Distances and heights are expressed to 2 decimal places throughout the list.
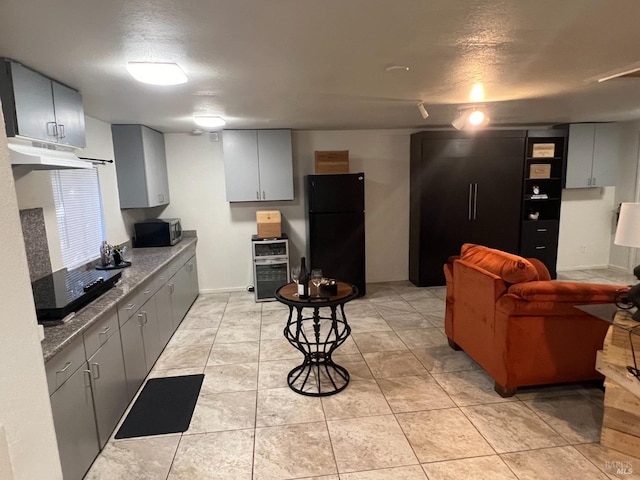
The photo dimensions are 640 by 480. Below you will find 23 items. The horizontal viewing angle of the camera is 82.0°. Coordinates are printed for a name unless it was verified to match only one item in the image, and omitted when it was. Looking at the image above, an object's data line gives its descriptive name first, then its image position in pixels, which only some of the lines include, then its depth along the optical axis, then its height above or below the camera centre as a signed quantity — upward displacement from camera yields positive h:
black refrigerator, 4.74 -0.46
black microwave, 4.49 -0.48
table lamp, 2.09 -0.29
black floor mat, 2.48 -1.56
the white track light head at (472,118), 3.50 +0.65
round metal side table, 2.76 -1.46
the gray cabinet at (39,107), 1.96 +0.54
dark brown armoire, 5.04 -0.10
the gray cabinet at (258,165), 4.82 +0.35
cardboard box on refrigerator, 4.89 +0.37
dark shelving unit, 5.27 -0.10
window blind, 3.15 -0.17
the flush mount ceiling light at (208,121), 3.83 +0.77
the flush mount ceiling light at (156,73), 2.05 +0.69
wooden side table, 2.05 -1.16
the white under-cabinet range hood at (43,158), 1.82 +0.22
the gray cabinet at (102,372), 1.88 -1.12
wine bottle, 2.84 -0.73
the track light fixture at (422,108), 3.43 +0.74
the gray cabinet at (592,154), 5.37 +0.41
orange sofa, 2.50 -0.99
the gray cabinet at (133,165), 4.20 +0.34
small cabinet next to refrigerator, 4.90 -0.99
